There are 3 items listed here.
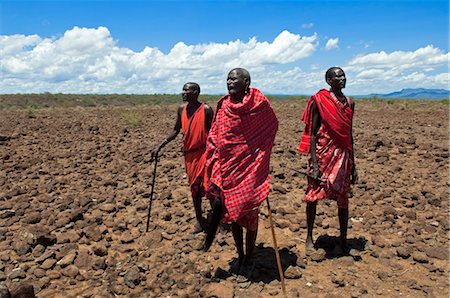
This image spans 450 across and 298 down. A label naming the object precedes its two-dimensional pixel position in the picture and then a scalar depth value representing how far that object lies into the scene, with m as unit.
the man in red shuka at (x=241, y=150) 3.11
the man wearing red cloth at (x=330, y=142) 3.48
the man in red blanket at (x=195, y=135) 4.09
